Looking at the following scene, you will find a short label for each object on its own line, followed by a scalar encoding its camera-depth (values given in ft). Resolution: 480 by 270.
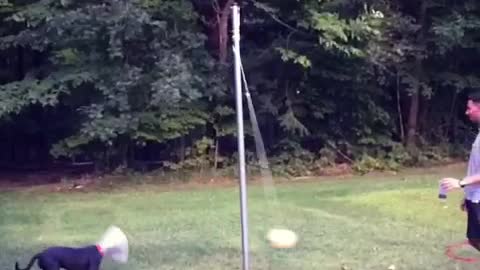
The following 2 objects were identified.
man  18.57
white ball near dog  25.29
